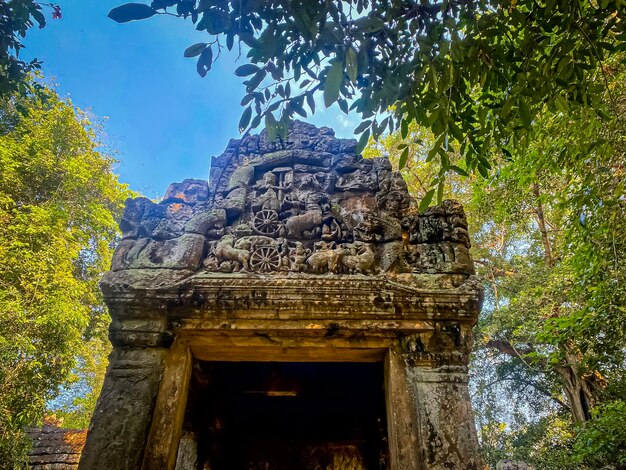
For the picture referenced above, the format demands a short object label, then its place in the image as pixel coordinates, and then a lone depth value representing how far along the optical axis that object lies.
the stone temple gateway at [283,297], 2.70
